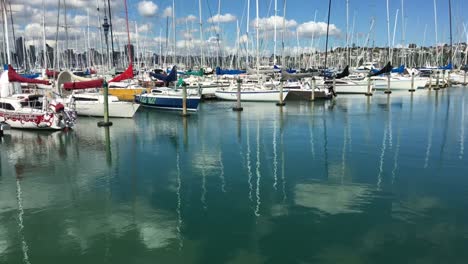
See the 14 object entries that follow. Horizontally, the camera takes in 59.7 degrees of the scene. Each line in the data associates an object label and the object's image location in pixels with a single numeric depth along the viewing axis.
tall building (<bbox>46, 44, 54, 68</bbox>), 66.97
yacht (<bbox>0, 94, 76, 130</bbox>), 23.09
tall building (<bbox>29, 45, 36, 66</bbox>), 80.06
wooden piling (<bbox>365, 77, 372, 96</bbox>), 46.09
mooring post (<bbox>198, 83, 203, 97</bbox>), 42.22
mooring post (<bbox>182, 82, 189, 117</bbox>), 30.15
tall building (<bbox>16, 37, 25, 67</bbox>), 77.79
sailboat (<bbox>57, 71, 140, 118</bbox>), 28.58
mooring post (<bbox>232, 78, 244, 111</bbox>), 32.88
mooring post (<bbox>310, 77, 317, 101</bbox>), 39.75
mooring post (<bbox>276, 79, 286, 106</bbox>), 35.93
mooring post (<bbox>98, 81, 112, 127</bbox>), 24.94
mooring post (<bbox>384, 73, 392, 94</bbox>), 49.55
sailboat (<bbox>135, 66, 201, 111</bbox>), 32.41
